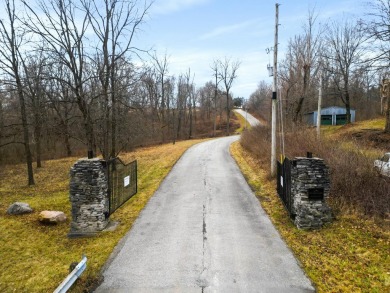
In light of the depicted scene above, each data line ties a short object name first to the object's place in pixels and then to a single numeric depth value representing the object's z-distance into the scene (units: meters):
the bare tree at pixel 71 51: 13.80
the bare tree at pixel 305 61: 24.92
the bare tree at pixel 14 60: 16.52
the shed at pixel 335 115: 40.28
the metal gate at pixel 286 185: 8.68
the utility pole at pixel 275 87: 12.55
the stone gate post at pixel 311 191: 7.91
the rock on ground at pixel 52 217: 9.34
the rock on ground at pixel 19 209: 10.81
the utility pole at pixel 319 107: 17.92
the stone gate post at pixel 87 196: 8.05
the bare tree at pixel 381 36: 12.10
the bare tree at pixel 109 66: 14.98
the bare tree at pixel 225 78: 51.94
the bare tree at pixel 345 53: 34.59
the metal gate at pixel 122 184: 9.14
